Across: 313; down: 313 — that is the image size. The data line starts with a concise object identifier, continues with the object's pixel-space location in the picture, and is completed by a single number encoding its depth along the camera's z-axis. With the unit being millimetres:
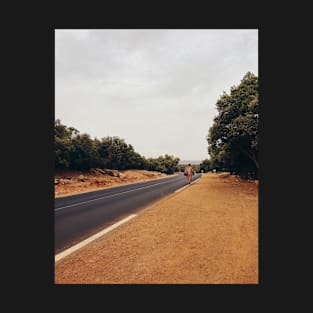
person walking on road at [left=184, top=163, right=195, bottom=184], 22838
